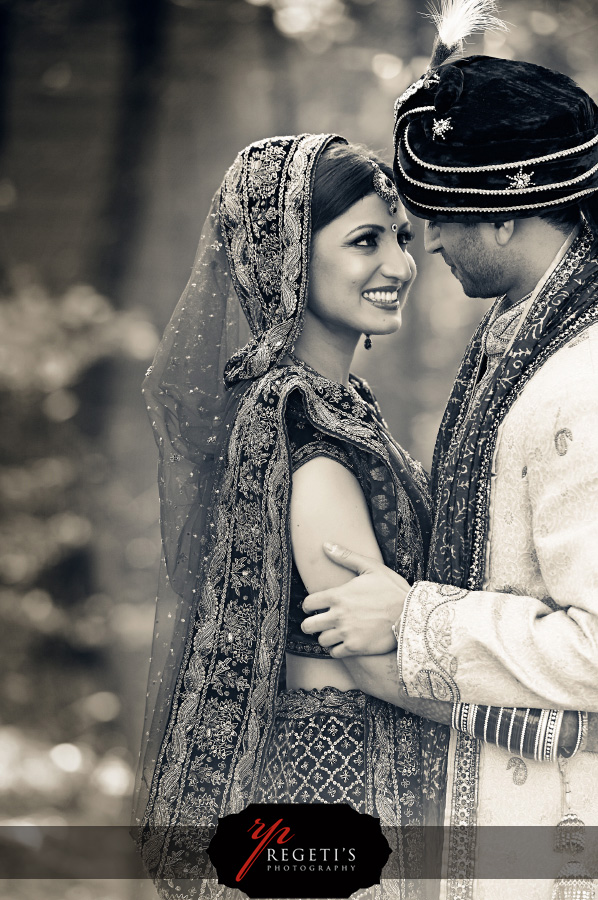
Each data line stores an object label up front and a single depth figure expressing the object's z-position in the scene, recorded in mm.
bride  2985
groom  2832
